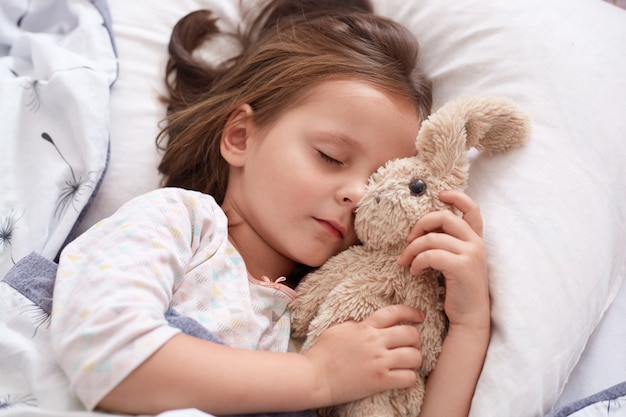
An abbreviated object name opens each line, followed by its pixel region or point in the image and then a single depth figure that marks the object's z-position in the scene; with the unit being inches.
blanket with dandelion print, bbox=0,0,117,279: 40.0
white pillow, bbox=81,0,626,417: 33.4
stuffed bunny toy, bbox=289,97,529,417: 33.4
